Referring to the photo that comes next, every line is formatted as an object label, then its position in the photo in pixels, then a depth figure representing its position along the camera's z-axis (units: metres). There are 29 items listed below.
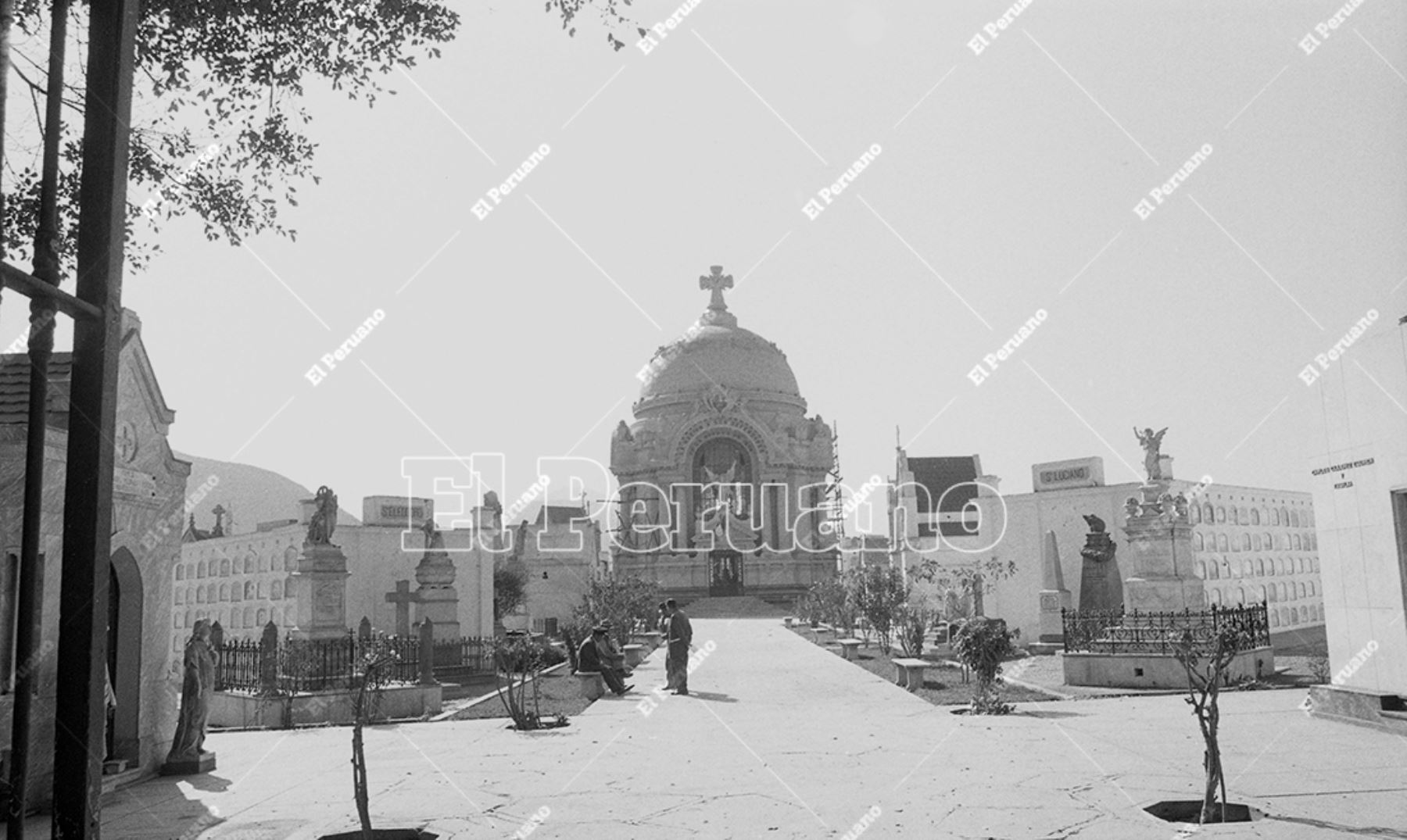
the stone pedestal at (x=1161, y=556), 22.69
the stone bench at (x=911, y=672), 18.06
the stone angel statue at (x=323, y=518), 23.73
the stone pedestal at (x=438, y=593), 28.61
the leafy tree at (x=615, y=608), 28.56
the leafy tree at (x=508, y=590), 41.53
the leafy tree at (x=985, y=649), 14.84
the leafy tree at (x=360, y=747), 6.48
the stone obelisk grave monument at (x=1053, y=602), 28.36
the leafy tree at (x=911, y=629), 21.28
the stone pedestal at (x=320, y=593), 22.95
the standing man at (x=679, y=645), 17.22
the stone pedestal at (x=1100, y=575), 24.64
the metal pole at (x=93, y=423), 2.95
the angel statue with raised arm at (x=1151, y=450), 24.45
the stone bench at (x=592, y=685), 18.28
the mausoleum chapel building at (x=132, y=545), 8.57
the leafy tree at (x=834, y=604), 32.31
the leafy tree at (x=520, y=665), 13.52
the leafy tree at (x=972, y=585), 31.73
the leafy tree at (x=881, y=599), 27.23
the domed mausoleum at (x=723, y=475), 60.00
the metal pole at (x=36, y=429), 2.77
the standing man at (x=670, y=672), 17.34
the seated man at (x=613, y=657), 18.89
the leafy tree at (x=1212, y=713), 7.09
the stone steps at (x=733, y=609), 51.28
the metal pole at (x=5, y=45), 2.53
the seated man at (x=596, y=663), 18.25
